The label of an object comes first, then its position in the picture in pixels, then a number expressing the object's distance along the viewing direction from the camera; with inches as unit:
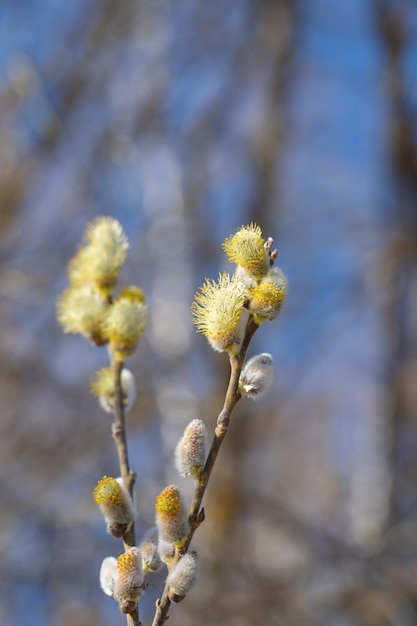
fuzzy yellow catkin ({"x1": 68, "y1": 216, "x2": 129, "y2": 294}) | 28.6
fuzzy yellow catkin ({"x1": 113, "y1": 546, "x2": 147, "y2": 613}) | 26.0
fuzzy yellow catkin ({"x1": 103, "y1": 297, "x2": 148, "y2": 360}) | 28.1
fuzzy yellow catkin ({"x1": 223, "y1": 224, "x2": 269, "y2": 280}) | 26.5
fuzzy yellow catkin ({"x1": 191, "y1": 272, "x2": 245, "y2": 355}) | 26.5
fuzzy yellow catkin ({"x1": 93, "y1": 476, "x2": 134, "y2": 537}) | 26.6
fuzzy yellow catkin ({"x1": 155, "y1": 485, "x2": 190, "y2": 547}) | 26.1
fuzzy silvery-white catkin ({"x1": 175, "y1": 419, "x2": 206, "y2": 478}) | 26.5
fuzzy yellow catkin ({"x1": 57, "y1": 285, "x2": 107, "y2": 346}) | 28.6
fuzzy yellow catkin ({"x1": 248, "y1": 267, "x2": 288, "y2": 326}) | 26.3
